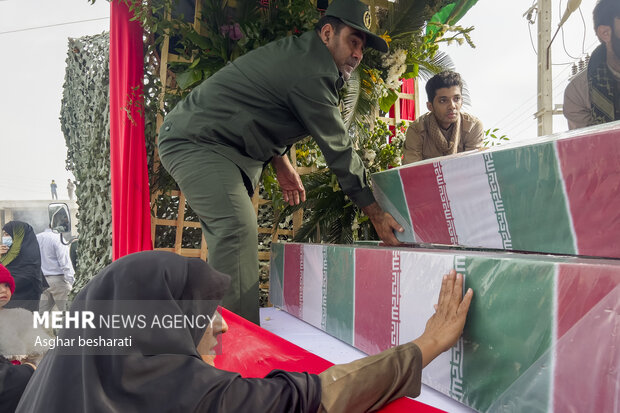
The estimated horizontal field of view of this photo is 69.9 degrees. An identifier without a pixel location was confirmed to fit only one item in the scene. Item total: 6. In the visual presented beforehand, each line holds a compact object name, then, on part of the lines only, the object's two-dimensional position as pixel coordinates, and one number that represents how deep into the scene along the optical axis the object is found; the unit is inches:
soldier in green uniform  73.8
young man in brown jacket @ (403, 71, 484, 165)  124.9
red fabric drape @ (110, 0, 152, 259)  123.5
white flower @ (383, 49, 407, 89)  139.9
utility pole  167.9
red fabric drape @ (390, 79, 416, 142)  214.8
